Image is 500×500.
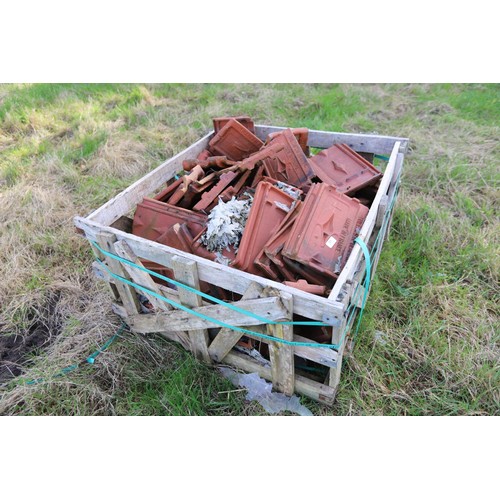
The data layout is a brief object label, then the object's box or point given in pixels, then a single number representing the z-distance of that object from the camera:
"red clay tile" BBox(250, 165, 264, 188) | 3.12
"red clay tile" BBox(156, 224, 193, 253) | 2.66
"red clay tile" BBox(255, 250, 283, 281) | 2.41
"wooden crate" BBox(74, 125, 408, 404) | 2.03
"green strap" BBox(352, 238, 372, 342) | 2.27
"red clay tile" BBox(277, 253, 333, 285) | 2.44
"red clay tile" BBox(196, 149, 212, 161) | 3.58
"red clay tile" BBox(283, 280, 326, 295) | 2.19
